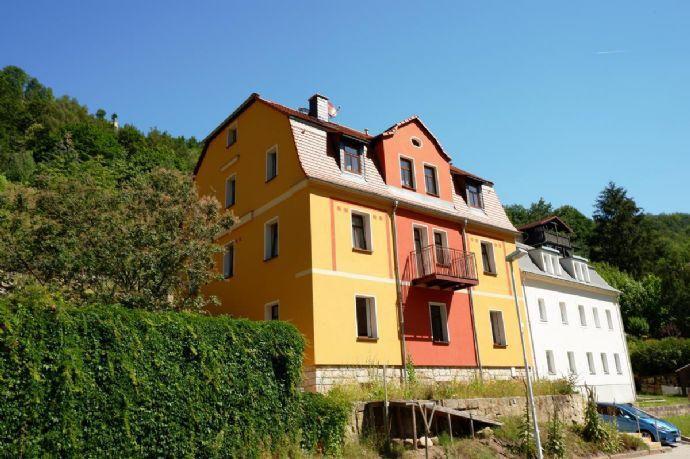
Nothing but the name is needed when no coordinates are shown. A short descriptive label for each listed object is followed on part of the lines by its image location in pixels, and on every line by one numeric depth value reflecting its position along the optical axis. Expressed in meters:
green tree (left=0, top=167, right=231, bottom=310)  17.97
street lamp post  14.64
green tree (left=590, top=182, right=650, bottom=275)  67.81
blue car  21.12
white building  30.36
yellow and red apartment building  18.80
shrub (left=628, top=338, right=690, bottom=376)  42.88
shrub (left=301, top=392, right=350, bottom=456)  13.88
